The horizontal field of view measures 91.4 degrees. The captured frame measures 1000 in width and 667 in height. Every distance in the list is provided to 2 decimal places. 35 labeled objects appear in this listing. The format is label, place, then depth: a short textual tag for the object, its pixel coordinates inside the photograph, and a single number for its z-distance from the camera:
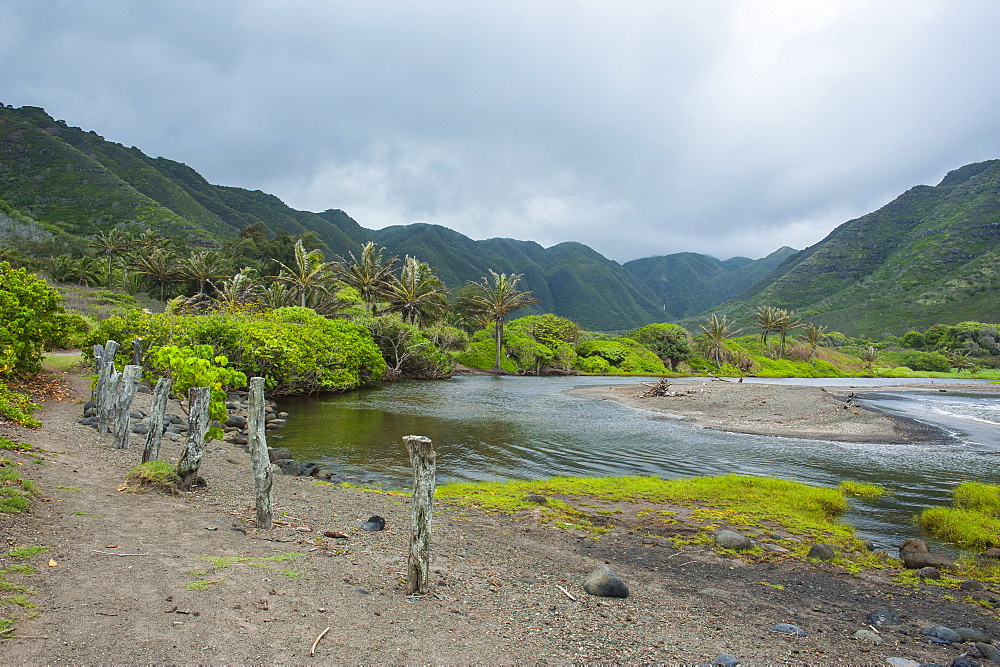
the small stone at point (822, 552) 7.71
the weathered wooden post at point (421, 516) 5.19
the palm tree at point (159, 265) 57.31
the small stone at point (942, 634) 5.13
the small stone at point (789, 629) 5.14
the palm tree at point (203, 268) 56.84
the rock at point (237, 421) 18.20
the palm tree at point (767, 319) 81.31
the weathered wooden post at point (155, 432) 9.02
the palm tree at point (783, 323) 81.06
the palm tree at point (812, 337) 80.38
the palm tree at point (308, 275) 47.50
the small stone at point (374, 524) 7.52
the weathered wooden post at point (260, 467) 6.91
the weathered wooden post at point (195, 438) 8.21
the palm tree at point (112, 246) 65.31
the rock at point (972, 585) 6.62
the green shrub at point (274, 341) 23.36
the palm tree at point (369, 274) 52.59
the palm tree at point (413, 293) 50.94
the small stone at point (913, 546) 7.95
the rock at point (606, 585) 5.77
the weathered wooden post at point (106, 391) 12.14
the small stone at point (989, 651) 4.80
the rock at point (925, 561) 7.35
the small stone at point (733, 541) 8.02
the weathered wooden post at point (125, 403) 10.70
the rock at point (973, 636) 5.15
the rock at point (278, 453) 13.50
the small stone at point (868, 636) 5.06
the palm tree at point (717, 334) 72.38
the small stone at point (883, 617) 5.53
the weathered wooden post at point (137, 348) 15.24
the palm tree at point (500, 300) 60.72
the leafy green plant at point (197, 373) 9.51
